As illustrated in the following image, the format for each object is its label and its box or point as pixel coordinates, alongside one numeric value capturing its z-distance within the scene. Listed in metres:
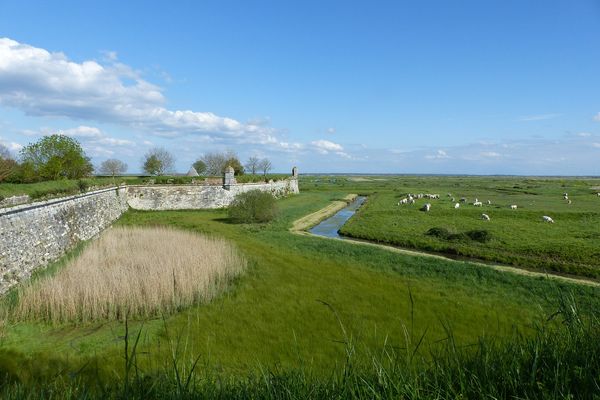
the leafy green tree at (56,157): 36.38
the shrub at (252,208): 33.16
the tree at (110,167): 79.25
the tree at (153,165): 67.56
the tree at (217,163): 68.31
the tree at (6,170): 26.49
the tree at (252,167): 93.11
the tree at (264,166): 94.38
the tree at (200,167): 79.38
